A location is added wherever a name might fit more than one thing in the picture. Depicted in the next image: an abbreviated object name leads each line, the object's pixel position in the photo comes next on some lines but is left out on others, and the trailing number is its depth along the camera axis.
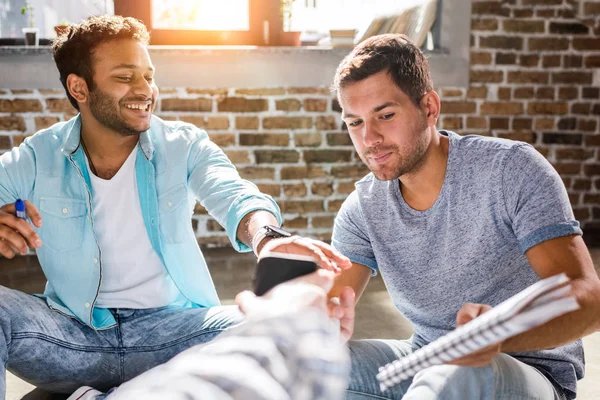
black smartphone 1.30
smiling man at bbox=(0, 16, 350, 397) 1.78
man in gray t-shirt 1.25
